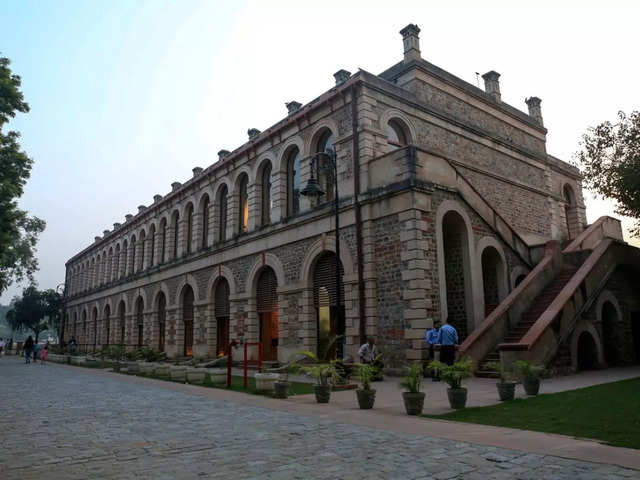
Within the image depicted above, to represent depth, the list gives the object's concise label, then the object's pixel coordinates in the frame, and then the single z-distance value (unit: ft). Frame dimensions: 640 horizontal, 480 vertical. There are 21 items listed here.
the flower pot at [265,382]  37.68
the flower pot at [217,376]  46.19
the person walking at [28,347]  97.89
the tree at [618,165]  53.93
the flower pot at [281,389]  34.94
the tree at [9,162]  68.13
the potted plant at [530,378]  30.17
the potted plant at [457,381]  26.78
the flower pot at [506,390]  28.58
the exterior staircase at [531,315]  42.34
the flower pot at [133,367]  65.16
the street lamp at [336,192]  40.19
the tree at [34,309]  177.06
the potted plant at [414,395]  25.80
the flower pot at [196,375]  49.14
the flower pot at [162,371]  56.13
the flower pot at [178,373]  52.51
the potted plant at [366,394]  28.66
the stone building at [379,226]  47.52
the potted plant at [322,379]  31.60
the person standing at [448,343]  39.73
